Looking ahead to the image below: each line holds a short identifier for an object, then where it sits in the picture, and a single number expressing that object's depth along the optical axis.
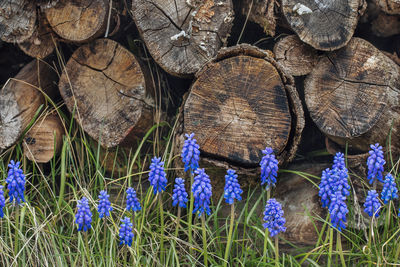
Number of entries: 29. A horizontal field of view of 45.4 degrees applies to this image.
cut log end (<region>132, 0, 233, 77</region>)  2.90
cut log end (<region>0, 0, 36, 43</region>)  3.02
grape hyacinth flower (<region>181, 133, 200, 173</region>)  2.20
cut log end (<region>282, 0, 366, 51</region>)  2.86
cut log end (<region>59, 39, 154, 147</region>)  3.15
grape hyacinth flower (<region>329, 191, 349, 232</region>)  2.03
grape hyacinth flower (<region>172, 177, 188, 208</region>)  2.25
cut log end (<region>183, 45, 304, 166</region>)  2.78
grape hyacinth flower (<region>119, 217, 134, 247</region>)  2.19
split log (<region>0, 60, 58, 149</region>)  3.25
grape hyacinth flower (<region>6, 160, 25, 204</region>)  2.21
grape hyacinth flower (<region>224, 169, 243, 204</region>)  2.12
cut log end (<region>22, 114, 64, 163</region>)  3.27
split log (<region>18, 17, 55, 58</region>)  3.19
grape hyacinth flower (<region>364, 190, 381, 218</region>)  2.17
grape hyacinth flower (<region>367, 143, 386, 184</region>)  2.18
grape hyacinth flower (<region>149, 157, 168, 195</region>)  2.18
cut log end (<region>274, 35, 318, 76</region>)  2.95
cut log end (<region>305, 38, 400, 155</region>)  2.90
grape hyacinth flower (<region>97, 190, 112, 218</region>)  2.16
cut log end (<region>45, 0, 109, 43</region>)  3.05
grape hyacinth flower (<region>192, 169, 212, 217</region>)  2.12
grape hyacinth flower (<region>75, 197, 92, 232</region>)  2.12
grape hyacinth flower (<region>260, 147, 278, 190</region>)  2.15
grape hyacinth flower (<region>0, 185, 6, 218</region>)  2.22
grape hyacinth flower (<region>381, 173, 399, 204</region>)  2.26
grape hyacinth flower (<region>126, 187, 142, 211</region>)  2.22
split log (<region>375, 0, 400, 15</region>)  2.93
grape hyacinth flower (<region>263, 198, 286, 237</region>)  2.05
